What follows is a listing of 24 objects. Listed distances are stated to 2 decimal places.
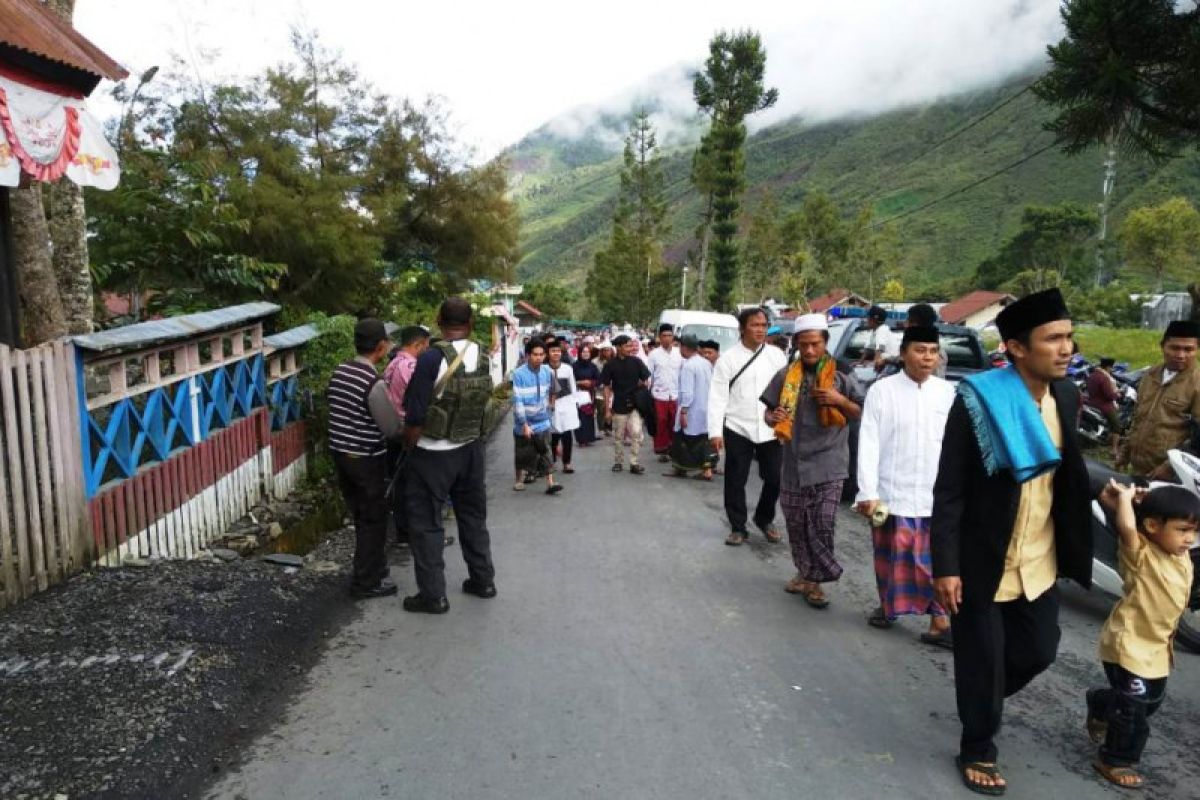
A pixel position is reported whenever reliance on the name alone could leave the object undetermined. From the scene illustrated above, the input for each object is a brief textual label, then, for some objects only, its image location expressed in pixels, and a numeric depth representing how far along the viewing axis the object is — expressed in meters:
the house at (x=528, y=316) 75.75
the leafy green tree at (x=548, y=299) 93.56
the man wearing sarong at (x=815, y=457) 5.20
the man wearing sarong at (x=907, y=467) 4.61
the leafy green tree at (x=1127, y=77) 6.00
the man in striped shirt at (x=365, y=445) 5.24
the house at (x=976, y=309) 52.06
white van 16.56
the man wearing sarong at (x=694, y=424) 9.77
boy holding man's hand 3.16
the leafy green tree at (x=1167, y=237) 47.62
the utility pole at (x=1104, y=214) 36.21
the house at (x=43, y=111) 5.76
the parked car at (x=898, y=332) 8.61
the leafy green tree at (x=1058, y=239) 58.84
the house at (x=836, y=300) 52.56
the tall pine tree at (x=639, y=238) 51.25
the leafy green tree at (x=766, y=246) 61.19
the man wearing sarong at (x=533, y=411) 8.83
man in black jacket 3.06
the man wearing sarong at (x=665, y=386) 11.04
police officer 4.87
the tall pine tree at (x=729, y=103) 38.78
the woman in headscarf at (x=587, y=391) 12.00
